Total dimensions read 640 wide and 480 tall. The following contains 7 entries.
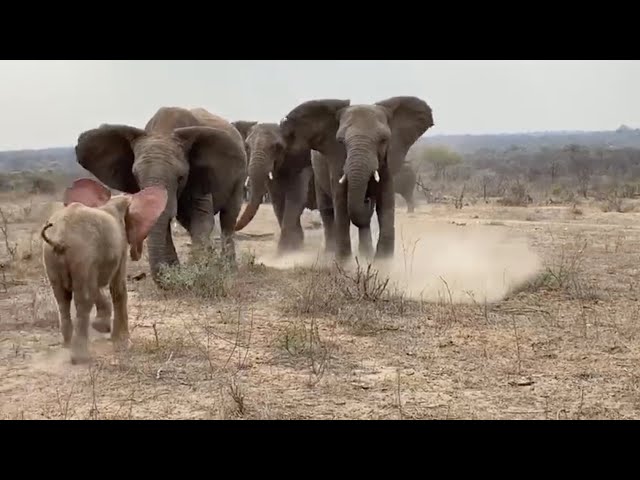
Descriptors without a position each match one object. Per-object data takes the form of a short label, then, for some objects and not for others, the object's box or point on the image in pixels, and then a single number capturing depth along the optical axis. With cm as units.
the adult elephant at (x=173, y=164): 1823
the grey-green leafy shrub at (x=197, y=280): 1731
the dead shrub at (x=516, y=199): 4712
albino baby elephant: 1162
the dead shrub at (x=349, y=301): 1504
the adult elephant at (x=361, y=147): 2047
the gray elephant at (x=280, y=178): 2534
